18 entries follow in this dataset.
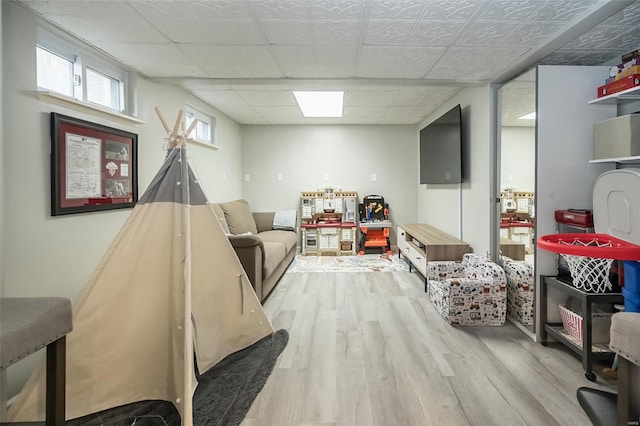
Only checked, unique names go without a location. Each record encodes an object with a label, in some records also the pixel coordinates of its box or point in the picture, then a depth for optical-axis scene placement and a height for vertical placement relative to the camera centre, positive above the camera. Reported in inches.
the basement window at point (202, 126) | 167.7 +45.8
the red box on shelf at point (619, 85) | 81.8 +31.7
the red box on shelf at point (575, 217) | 88.9 -3.7
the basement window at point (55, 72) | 84.5 +37.3
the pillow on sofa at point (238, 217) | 175.2 -6.6
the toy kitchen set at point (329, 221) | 228.2 -11.5
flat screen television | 152.5 +30.0
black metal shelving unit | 81.4 -33.9
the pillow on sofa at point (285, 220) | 219.3 -9.9
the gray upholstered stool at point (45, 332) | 46.0 -19.1
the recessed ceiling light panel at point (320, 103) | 169.3 +59.3
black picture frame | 83.1 +11.8
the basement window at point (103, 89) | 101.7 +39.2
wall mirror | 104.7 +12.4
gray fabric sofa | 123.1 -18.1
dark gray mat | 68.6 -45.1
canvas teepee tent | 70.0 -25.4
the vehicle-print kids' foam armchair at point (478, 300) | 113.1 -33.5
